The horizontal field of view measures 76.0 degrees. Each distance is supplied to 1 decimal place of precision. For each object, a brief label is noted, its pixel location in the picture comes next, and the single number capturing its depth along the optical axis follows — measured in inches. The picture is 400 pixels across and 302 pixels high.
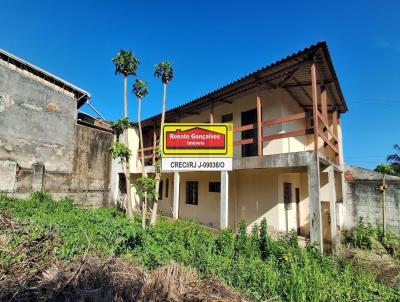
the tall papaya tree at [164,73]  434.6
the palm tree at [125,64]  463.2
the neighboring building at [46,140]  490.6
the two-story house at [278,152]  289.7
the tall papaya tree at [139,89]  504.1
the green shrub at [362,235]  338.3
